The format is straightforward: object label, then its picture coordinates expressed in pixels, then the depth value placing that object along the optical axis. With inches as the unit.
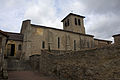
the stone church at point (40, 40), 722.2
